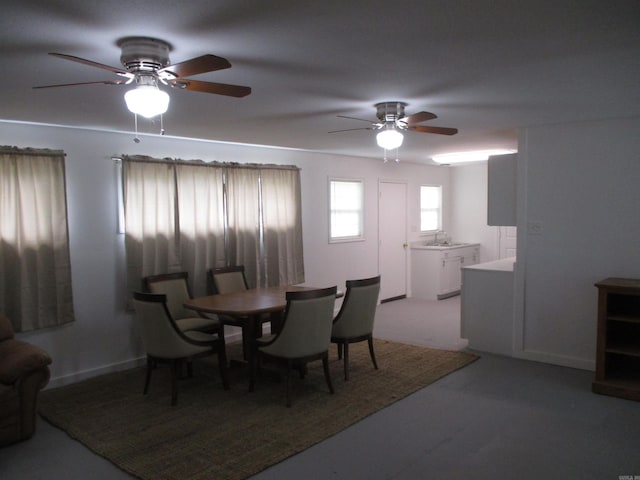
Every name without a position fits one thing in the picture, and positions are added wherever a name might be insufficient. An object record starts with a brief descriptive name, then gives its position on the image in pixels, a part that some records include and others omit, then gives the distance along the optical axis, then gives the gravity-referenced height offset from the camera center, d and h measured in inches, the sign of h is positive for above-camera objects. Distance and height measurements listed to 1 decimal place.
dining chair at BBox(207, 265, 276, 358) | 187.6 -28.3
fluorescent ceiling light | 259.1 +31.2
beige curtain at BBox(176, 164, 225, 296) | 195.5 -1.9
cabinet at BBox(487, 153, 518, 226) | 188.2 +8.9
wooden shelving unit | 146.8 -42.7
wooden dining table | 154.9 -30.7
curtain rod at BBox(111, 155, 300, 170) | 179.6 +22.1
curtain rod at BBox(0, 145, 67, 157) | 152.7 +22.0
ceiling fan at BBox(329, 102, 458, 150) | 135.0 +26.2
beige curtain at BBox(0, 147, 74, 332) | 153.9 -7.5
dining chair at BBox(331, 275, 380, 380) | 163.9 -35.1
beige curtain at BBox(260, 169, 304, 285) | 225.8 -5.9
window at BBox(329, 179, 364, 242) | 269.0 +1.8
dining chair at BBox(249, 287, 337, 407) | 141.1 -35.8
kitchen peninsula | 190.2 -39.3
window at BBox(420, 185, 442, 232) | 334.3 +2.8
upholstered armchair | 123.4 -44.7
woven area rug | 114.3 -57.8
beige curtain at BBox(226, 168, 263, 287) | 211.8 -2.7
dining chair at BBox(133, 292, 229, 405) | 143.3 -38.2
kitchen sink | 324.0 -22.5
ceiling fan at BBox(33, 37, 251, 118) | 82.8 +26.7
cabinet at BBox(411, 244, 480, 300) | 306.5 -38.9
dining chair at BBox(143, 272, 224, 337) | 178.4 -31.7
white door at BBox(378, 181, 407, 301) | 298.2 -16.7
